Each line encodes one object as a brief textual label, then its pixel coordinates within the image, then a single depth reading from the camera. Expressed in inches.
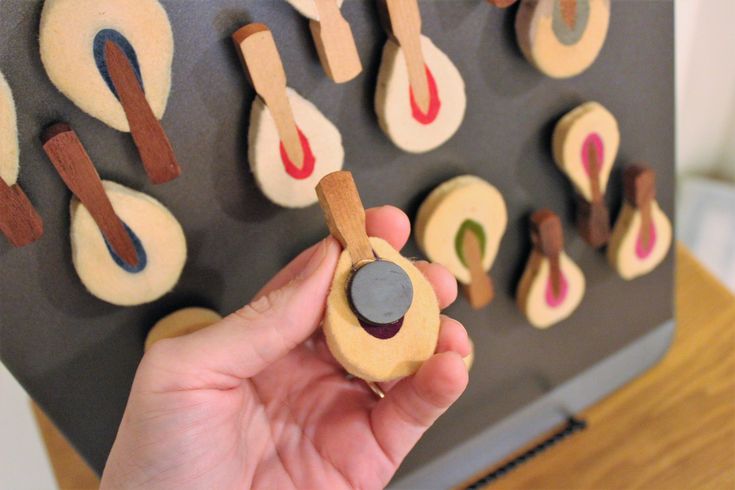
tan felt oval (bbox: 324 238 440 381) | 15.1
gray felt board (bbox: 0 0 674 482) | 15.6
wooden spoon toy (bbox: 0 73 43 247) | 14.2
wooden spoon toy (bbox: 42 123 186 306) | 15.0
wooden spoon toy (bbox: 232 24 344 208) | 15.6
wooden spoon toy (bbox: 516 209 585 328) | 22.1
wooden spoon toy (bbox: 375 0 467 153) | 17.0
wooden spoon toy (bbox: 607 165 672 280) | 23.3
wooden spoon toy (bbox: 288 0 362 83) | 15.9
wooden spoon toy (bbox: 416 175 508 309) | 20.0
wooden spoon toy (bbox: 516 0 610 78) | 18.7
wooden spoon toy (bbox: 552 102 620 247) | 21.0
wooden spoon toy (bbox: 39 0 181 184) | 14.0
